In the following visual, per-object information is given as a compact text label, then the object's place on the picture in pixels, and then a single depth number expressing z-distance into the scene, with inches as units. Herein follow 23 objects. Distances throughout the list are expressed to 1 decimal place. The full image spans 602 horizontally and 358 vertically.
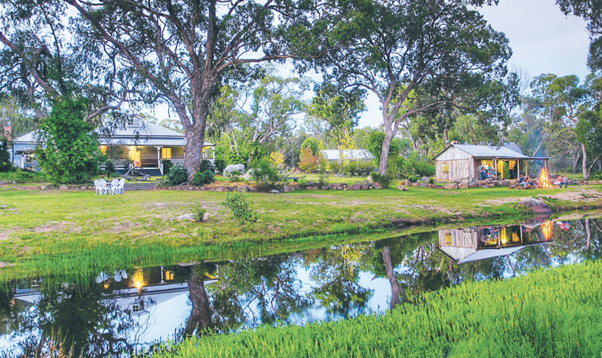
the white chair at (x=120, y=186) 746.9
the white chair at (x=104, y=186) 719.1
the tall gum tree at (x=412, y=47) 899.4
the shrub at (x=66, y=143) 821.2
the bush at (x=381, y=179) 1013.8
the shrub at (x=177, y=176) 882.1
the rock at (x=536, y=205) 638.0
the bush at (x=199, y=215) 452.4
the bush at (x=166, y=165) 1318.9
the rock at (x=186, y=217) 458.6
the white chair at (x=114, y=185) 725.9
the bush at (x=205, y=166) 944.5
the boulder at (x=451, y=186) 1042.9
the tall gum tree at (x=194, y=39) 852.6
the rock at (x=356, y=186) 938.5
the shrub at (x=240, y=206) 428.1
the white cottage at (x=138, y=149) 1359.5
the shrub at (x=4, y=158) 1101.1
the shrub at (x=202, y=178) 866.8
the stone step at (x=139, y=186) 861.2
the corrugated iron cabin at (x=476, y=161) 1411.5
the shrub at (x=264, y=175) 822.5
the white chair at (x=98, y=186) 709.9
